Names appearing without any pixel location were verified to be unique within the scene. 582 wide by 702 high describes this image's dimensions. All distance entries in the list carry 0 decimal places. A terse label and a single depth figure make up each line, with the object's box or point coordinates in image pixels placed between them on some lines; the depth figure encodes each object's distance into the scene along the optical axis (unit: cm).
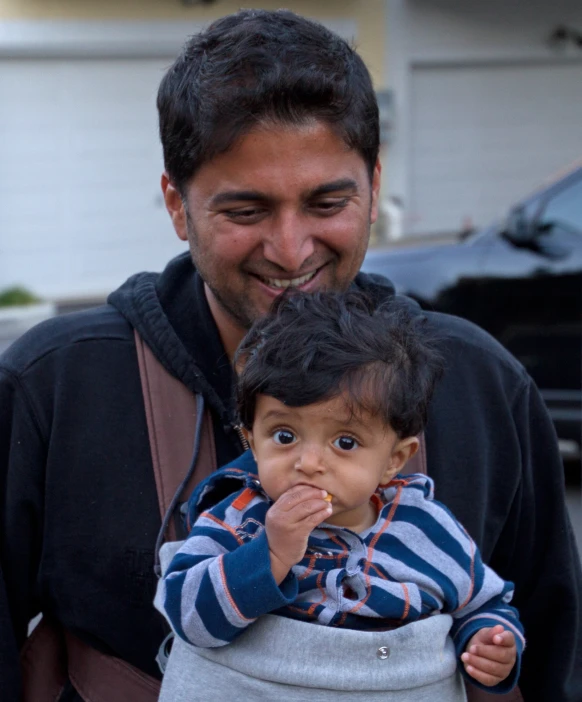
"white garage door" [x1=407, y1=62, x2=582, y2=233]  1424
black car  672
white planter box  1186
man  204
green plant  1321
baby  175
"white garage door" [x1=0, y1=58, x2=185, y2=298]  1325
